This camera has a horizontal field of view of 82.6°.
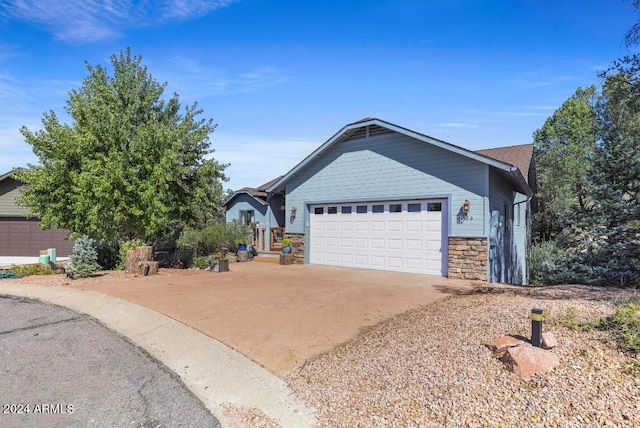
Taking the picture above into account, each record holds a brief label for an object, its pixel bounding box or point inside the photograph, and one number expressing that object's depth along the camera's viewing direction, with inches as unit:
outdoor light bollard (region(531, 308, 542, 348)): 137.6
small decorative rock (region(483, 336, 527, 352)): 141.6
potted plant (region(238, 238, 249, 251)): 651.1
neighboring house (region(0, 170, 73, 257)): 708.7
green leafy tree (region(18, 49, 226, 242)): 419.8
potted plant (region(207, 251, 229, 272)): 455.8
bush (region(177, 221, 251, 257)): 609.6
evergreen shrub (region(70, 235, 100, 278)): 380.8
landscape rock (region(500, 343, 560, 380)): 126.0
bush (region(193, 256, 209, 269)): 487.2
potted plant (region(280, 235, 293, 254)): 554.6
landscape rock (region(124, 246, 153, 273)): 413.4
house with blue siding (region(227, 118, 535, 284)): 406.9
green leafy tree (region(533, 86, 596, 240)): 781.9
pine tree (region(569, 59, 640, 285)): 313.5
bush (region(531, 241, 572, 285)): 348.2
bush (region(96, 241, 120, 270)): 483.2
